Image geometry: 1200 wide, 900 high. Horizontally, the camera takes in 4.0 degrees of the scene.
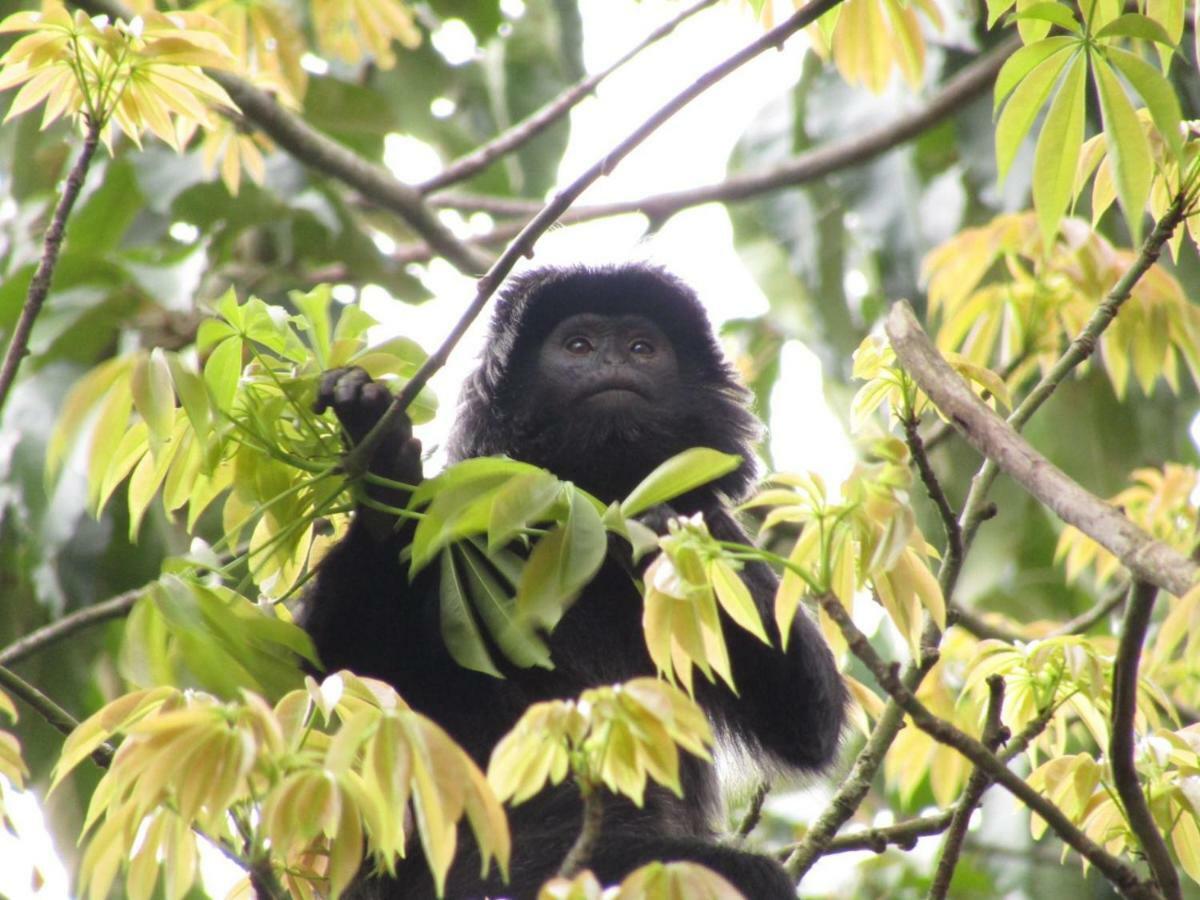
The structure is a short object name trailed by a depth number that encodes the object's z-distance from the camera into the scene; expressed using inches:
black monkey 282.0
